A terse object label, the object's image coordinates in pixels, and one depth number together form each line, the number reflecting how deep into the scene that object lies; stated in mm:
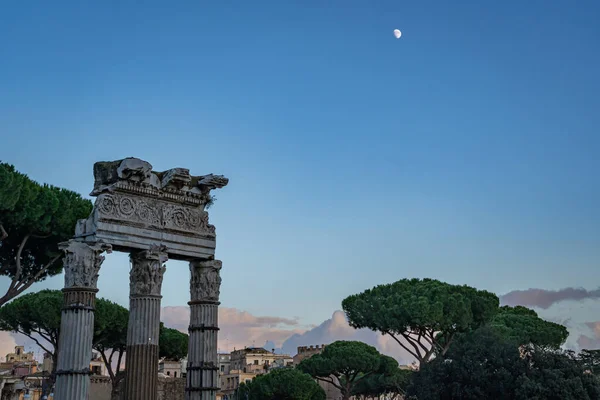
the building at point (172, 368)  93975
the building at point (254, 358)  103500
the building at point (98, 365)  76038
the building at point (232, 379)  92569
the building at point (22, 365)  76356
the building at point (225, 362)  108694
